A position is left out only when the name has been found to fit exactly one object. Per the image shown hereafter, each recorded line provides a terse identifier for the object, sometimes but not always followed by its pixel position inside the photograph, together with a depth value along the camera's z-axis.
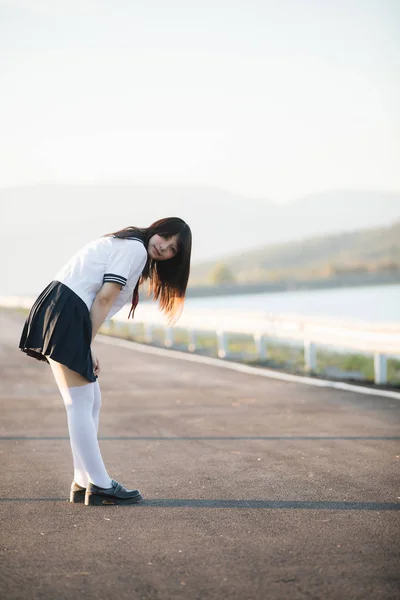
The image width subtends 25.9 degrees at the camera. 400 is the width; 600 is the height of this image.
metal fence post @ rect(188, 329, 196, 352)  19.82
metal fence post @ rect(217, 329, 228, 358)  17.78
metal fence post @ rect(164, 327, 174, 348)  21.59
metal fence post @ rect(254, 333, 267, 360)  16.55
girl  5.38
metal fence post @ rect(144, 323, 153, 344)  23.05
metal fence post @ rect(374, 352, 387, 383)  12.45
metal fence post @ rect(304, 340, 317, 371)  14.34
